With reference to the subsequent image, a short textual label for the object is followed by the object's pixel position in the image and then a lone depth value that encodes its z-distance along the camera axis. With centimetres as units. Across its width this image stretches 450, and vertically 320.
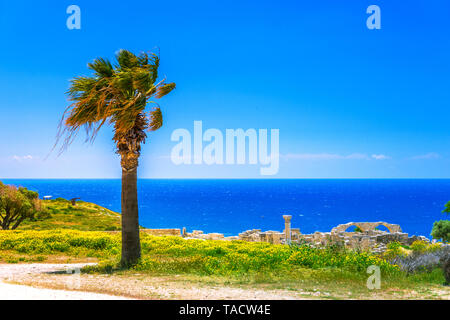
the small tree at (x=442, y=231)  3953
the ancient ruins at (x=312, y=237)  3222
